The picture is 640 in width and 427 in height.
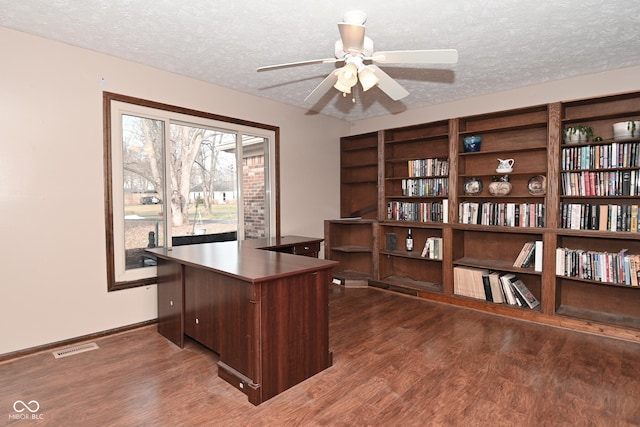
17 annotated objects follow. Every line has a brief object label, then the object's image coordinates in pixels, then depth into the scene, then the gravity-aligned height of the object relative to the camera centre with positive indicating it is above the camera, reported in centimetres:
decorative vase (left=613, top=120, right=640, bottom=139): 317 +70
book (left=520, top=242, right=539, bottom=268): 372 -57
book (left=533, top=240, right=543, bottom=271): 361 -53
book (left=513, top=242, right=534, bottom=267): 374 -53
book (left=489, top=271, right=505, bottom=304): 385 -92
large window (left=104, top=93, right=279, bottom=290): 324 +31
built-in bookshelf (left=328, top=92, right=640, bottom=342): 326 -6
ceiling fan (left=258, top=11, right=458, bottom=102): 206 +96
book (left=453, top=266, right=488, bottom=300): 400 -90
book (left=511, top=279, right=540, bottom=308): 369 -96
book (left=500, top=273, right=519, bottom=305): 377 -92
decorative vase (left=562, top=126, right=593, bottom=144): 344 +71
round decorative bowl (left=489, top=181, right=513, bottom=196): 396 +21
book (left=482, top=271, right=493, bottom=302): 391 -92
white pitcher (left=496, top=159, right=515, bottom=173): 392 +46
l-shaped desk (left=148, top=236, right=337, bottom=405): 215 -73
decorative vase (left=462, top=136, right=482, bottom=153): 417 +76
